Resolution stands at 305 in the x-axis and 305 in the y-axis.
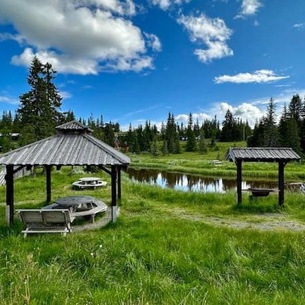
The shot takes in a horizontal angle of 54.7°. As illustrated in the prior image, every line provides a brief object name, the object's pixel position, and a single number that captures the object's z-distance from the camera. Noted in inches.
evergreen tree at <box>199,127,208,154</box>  2618.1
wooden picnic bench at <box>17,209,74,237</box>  335.3
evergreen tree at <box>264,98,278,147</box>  2037.4
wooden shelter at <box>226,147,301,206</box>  484.7
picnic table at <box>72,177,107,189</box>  764.0
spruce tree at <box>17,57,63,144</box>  1050.1
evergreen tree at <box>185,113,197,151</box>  2890.0
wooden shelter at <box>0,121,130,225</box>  377.7
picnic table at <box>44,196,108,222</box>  413.1
